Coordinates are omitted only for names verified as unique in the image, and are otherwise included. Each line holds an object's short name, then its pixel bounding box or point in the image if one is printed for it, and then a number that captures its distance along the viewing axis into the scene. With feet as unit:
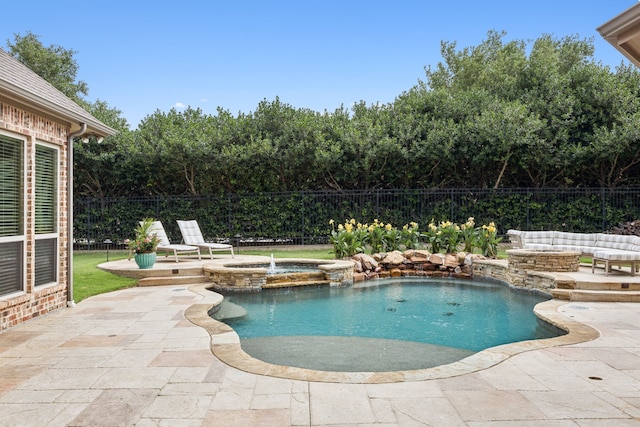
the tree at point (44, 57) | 80.84
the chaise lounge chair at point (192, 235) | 40.42
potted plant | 32.53
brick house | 18.42
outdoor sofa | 28.32
